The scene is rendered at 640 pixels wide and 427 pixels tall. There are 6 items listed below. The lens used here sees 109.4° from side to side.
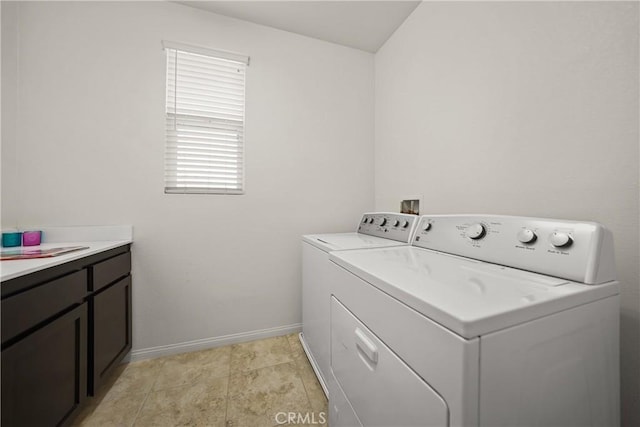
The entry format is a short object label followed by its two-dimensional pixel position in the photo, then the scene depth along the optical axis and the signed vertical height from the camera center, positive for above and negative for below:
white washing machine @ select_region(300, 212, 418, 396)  1.23 -0.31
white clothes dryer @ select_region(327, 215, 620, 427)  0.43 -0.27
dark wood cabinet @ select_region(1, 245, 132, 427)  0.74 -0.53
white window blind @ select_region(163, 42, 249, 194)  1.62 +0.68
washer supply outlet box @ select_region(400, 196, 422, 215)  1.63 +0.07
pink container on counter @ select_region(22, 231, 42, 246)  1.28 -0.16
